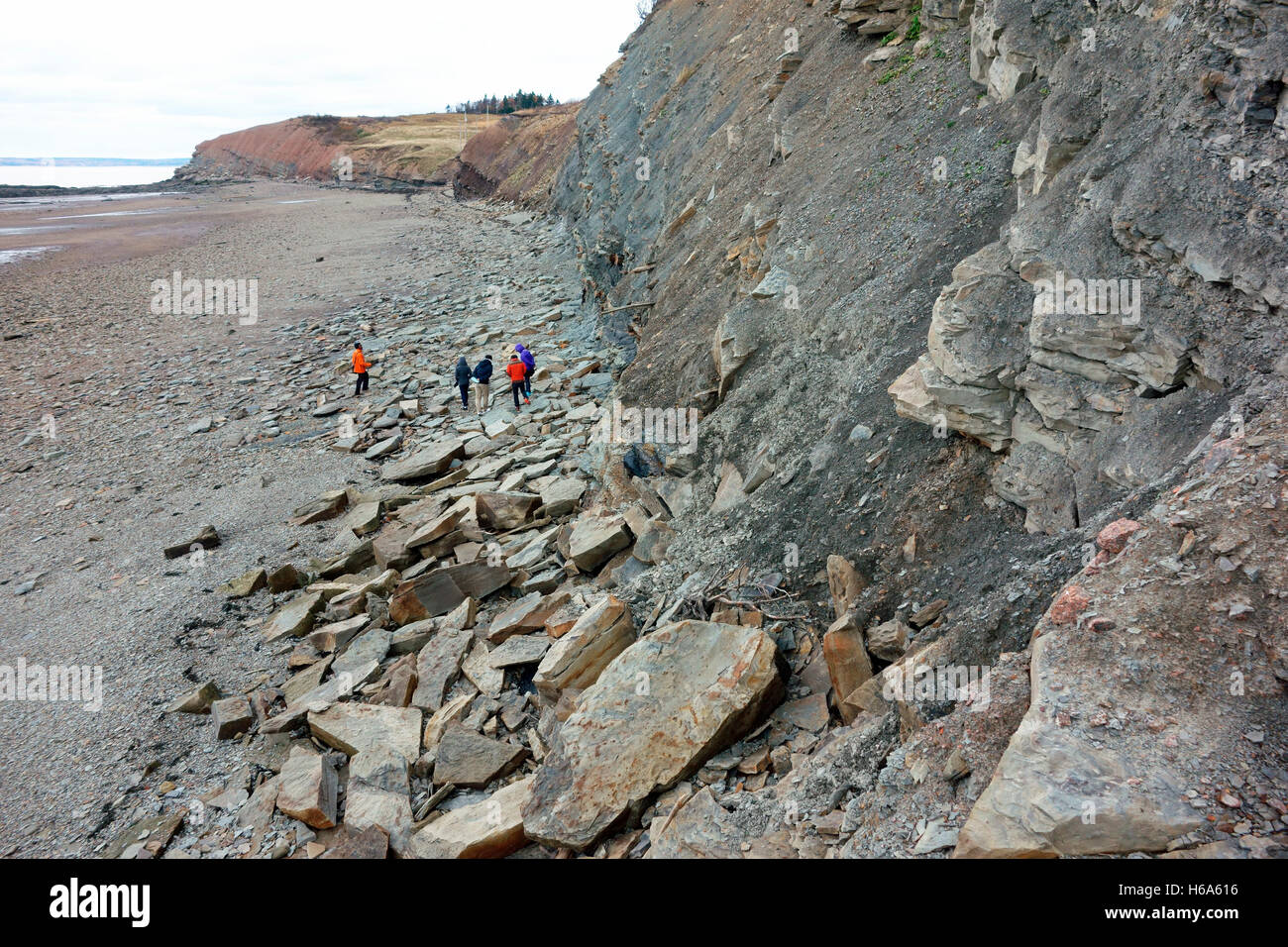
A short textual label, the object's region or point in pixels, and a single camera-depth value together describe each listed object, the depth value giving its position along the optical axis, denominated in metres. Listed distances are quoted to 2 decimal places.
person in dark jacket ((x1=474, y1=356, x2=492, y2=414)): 16.41
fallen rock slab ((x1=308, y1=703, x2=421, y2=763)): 7.38
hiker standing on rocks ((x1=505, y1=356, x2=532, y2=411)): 15.77
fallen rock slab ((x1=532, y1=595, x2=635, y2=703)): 7.00
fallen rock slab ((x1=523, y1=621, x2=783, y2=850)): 5.40
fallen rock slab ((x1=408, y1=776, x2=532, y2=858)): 5.70
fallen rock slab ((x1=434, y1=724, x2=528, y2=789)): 6.70
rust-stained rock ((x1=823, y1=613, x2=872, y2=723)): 5.48
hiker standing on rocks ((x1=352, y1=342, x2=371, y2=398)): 17.84
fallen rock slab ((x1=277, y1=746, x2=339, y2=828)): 6.66
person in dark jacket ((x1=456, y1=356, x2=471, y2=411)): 16.55
